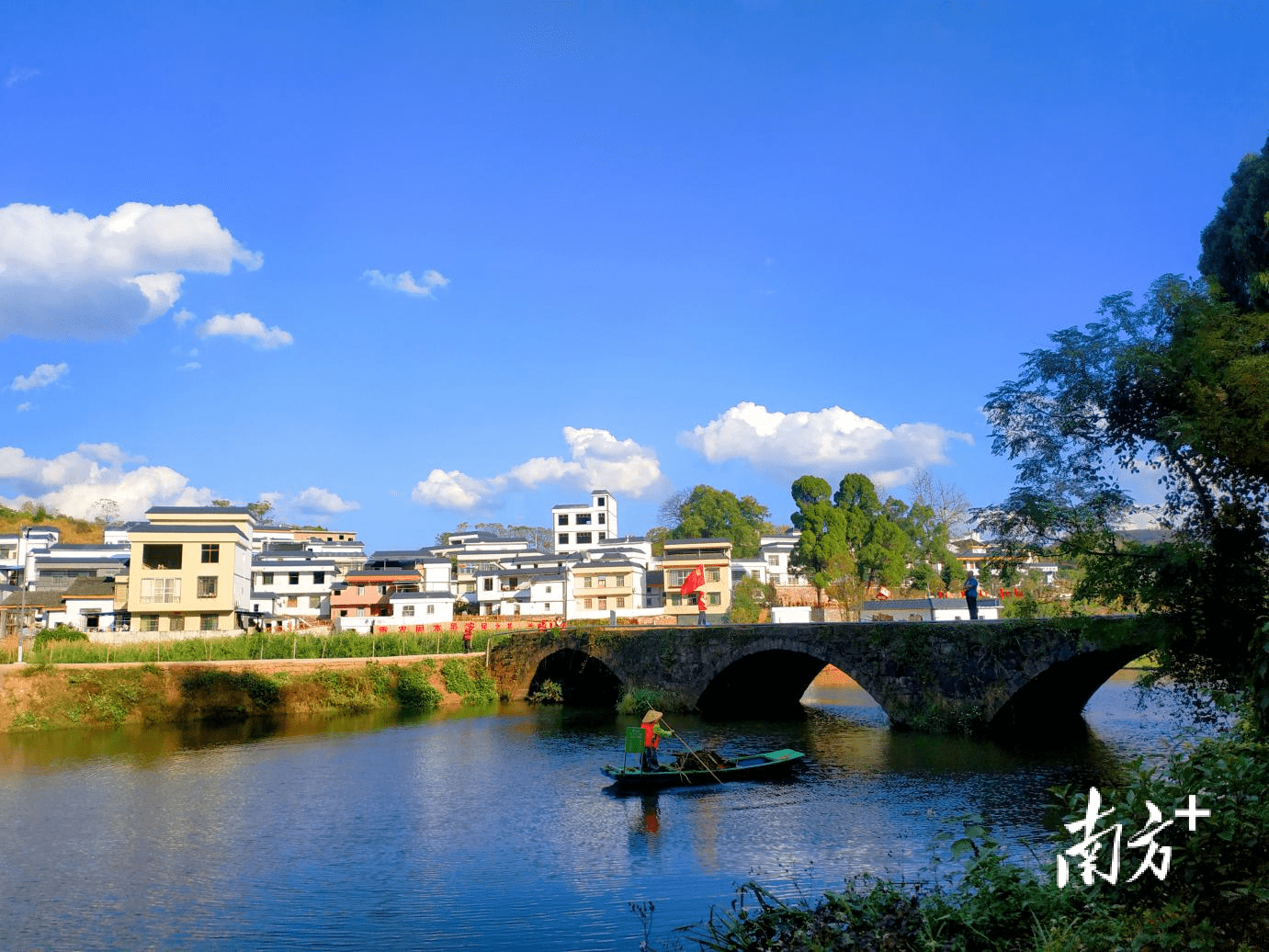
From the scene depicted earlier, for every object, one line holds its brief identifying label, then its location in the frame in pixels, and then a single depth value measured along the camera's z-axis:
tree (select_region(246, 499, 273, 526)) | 139.41
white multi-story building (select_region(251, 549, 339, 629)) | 80.19
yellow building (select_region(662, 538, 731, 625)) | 80.19
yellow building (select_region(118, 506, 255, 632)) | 61.00
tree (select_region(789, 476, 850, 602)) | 79.44
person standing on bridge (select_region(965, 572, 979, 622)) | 33.50
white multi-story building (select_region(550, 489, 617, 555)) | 108.50
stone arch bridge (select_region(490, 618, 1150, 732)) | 30.81
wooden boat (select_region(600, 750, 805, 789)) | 26.59
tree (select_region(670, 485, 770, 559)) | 104.88
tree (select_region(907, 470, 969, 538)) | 87.38
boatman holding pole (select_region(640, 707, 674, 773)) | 27.19
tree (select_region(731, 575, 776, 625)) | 72.75
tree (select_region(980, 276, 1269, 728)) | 18.45
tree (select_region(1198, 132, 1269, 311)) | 21.77
